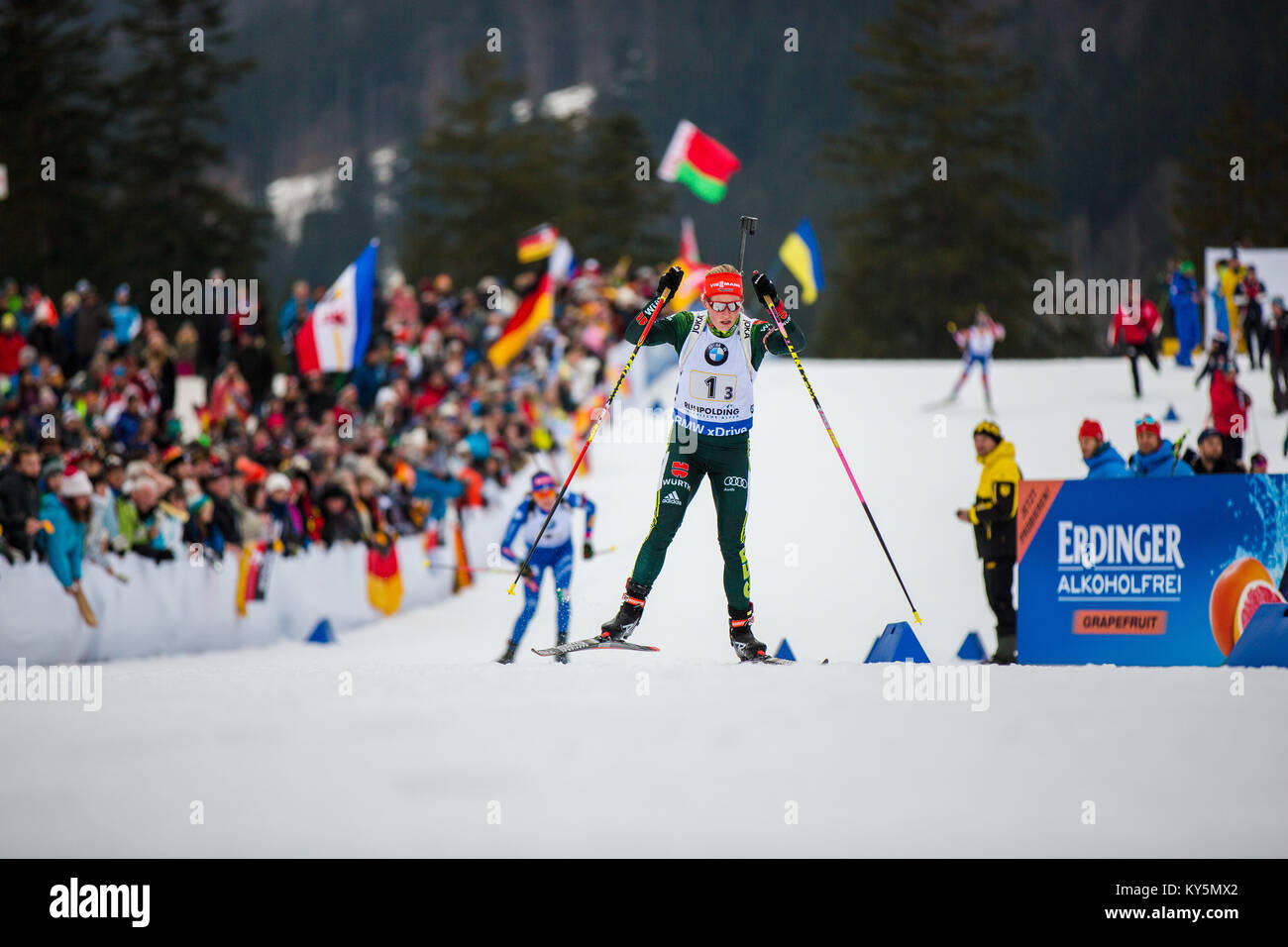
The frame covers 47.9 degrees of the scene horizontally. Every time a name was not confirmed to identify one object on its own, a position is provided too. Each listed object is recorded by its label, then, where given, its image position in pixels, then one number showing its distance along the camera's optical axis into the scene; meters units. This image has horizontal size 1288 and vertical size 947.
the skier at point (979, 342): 22.98
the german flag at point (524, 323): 20.28
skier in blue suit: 10.55
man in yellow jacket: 10.23
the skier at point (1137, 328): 22.97
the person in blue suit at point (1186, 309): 26.00
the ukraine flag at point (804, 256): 20.31
